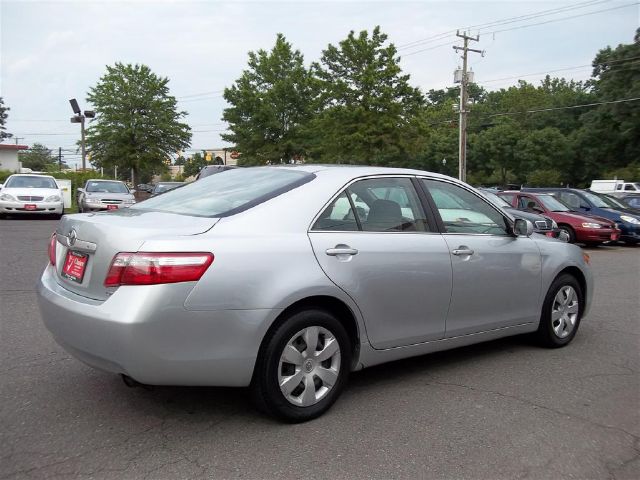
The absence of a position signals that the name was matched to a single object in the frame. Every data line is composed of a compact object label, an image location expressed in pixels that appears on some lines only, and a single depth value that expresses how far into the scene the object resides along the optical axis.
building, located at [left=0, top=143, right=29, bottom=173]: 58.84
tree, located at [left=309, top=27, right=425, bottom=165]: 32.72
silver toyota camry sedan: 3.13
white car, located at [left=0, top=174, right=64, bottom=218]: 17.77
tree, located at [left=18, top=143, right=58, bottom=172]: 112.50
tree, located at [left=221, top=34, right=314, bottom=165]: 38.69
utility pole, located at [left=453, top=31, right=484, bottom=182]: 36.12
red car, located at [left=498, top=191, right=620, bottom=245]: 14.95
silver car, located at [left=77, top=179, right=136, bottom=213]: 19.16
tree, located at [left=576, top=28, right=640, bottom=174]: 46.53
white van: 36.62
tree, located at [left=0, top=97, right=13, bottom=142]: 79.88
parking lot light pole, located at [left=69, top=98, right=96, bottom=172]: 30.44
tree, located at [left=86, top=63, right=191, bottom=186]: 40.38
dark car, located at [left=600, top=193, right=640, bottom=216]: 17.27
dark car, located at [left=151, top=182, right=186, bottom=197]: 32.10
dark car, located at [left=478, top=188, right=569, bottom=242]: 12.21
